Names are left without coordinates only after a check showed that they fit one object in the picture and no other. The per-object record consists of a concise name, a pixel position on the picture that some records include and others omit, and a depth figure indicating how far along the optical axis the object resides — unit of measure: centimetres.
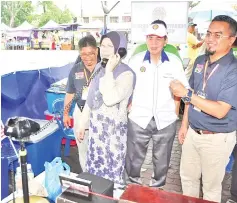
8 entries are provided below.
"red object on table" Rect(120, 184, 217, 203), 134
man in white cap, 208
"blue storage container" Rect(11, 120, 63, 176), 269
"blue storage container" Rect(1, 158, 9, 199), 236
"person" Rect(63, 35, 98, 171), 232
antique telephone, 128
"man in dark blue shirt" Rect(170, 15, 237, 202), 180
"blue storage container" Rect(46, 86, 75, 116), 312
